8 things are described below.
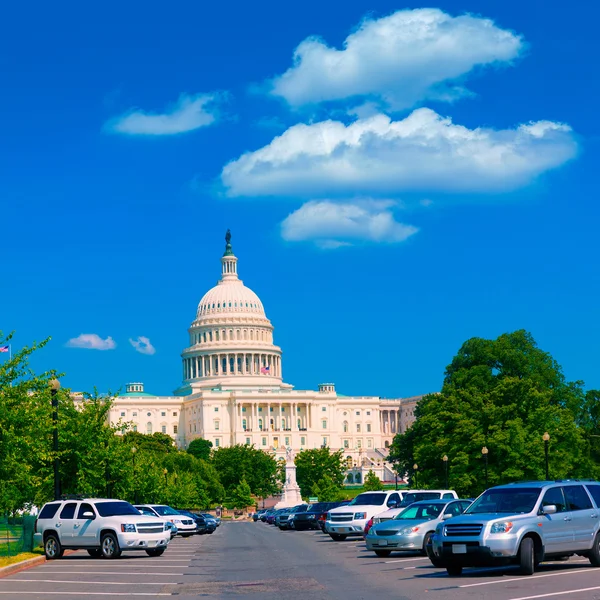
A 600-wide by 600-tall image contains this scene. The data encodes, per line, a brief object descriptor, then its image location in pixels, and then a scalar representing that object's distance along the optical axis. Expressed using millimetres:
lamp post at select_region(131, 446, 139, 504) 65125
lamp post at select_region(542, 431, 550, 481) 54331
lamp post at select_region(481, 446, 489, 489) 62219
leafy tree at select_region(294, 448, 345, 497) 156125
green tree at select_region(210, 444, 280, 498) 158125
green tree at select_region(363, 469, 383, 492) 147375
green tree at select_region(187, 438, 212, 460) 195062
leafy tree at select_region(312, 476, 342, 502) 135250
